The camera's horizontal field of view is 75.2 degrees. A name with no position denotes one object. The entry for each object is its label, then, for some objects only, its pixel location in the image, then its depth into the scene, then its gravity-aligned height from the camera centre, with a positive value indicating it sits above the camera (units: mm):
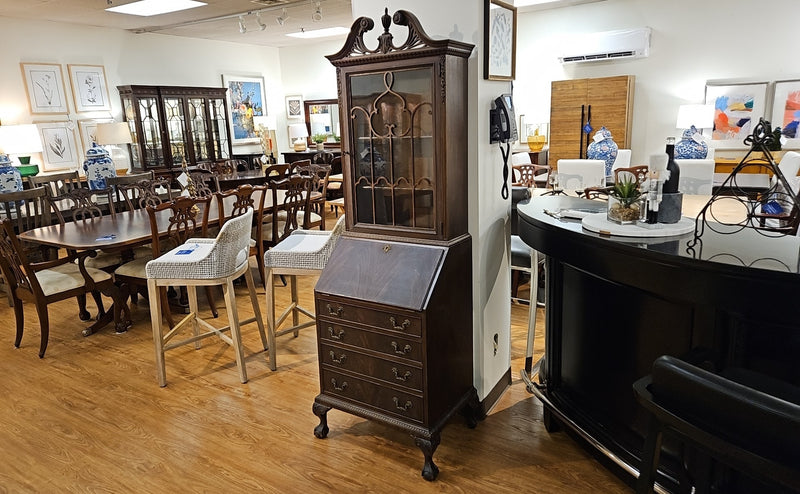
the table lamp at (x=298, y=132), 9391 +65
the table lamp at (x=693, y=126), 6039 -81
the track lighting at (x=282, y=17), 6473 +1468
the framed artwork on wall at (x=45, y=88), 6438 +713
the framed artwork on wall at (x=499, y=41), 2143 +371
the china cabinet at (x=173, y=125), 7289 +226
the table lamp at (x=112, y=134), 6586 +115
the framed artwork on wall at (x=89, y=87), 6859 +744
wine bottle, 1852 -183
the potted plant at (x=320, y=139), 9078 -75
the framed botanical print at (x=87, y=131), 6961 +167
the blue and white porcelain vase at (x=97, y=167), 4730 -216
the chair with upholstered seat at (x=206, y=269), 2781 -687
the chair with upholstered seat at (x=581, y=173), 4438 -413
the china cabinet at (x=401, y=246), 2035 -473
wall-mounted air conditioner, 6781 +1026
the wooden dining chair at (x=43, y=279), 3260 -870
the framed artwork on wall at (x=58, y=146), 6637 -12
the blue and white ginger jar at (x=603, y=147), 5430 -243
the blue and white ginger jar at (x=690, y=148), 6027 -317
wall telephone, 2242 +27
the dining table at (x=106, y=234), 3342 -609
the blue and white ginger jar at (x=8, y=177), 4305 -247
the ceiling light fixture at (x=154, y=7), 5836 +1512
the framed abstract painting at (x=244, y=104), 8984 +585
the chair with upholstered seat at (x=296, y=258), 2840 -657
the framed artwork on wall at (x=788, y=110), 6324 +82
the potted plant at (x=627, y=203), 1942 -294
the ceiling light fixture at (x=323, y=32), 8148 +1599
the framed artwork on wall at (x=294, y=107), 9891 +529
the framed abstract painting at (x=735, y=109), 6504 +110
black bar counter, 1446 -632
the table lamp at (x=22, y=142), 5918 +53
